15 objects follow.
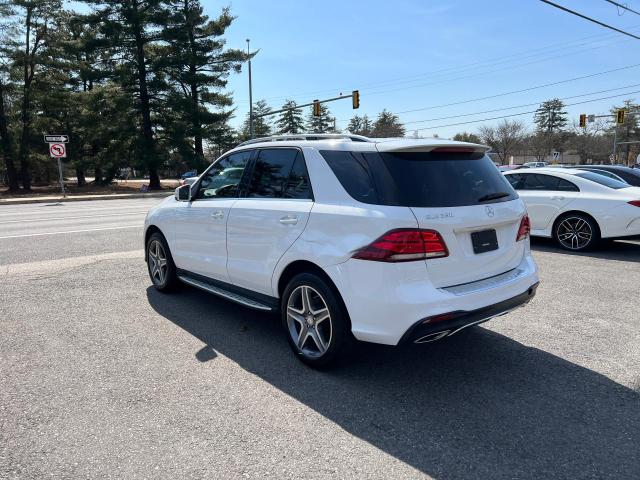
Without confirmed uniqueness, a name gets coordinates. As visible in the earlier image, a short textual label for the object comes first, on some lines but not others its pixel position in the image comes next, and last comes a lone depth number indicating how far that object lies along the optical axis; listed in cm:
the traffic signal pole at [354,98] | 2696
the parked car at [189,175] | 4784
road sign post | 2325
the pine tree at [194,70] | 3434
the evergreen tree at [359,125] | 9006
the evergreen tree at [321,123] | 7719
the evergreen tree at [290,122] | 7606
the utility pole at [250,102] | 3539
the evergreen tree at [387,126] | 7762
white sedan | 795
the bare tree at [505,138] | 8294
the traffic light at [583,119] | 3875
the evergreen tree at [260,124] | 6944
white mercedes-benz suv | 313
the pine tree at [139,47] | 3291
